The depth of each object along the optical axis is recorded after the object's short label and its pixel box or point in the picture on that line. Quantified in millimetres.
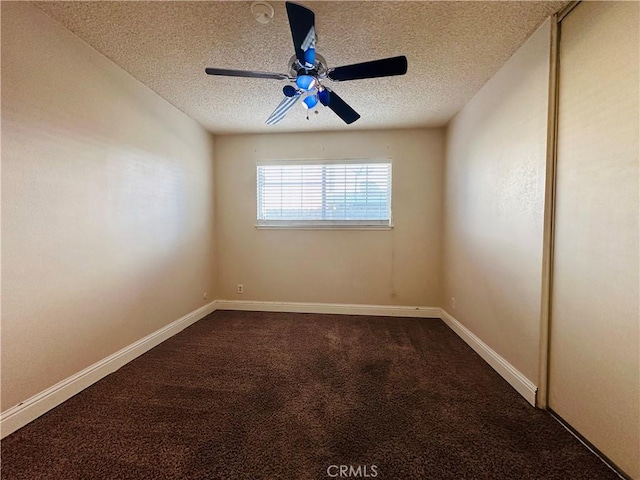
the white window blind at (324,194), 3635
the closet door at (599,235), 1207
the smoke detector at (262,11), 1528
